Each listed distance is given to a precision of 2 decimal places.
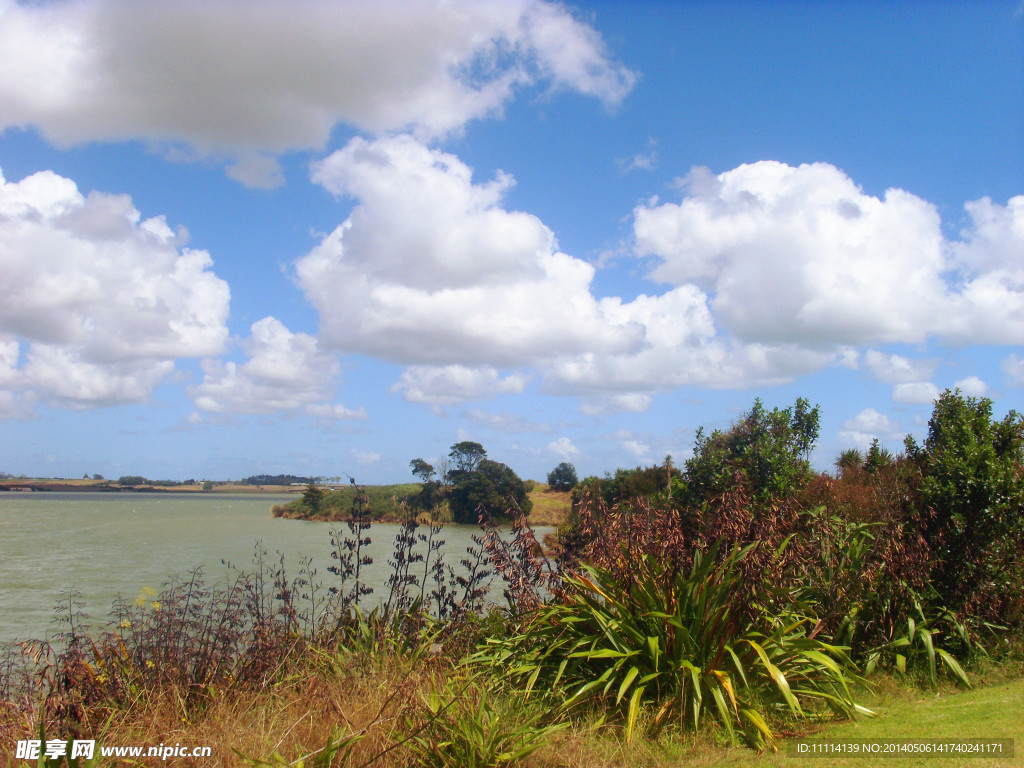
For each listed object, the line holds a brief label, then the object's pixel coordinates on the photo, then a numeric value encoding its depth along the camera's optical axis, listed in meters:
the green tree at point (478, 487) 47.62
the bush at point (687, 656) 4.95
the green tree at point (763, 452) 14.62
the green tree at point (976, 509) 7.18
